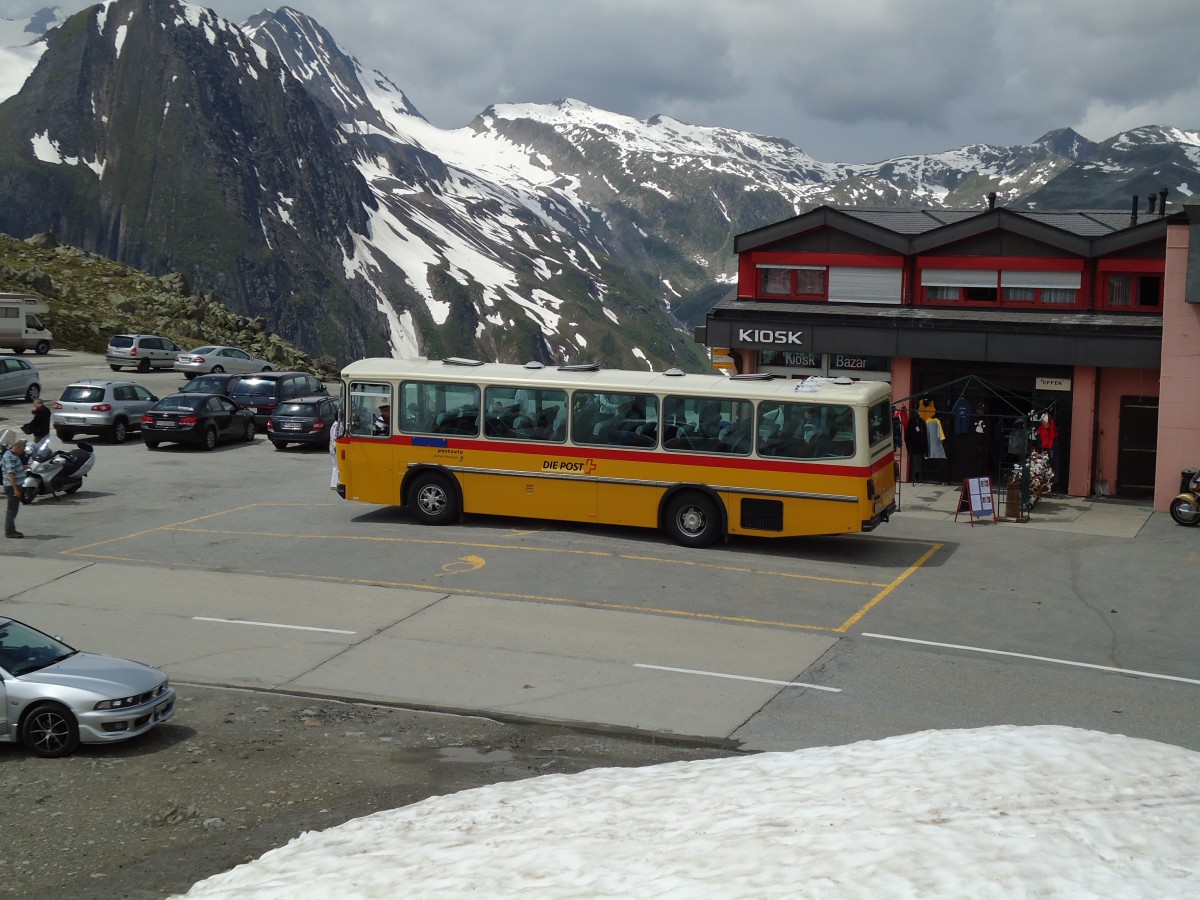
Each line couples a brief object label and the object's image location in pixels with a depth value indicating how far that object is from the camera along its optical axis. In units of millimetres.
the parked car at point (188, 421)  34594
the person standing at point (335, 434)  24725
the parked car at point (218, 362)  54594
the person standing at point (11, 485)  22734
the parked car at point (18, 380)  42438
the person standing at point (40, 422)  30469
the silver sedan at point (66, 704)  11836
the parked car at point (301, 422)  35375
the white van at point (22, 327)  57000
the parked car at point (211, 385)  40000
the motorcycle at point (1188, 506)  24984
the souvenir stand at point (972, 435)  27297
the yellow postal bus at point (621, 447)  21000
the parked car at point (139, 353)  55281
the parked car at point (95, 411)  35469
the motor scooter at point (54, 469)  26672
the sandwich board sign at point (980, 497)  25219
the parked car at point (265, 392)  39594
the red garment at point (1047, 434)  28016
